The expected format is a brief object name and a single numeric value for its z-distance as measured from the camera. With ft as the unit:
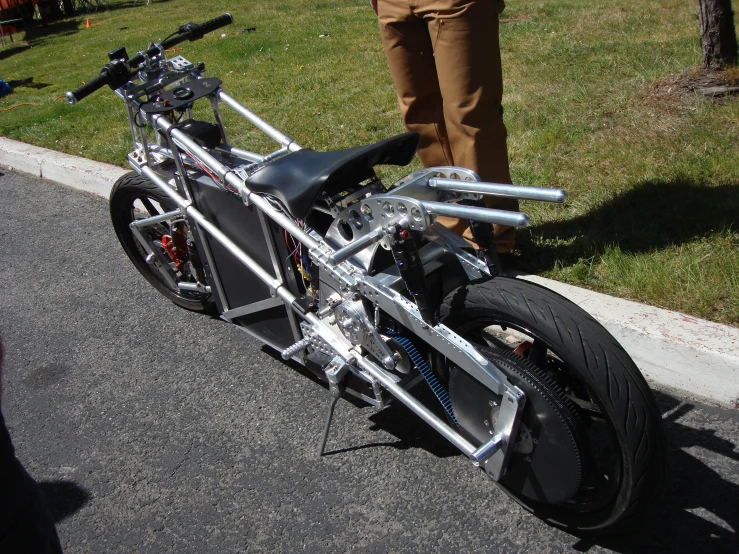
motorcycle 7.17
